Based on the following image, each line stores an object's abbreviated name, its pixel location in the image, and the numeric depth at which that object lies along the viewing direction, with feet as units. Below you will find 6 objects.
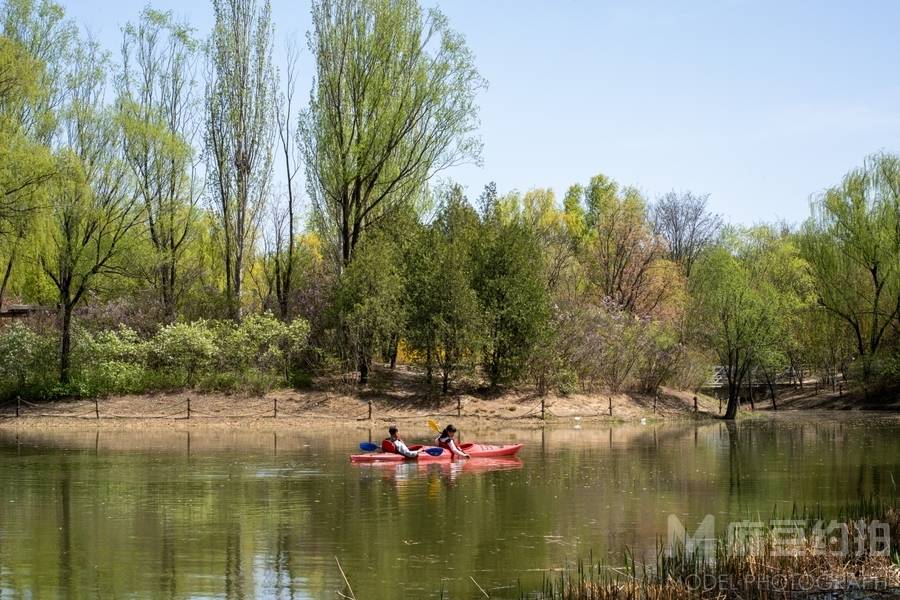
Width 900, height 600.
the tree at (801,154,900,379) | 174.60
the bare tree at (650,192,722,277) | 255.70
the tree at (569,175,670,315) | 197.67
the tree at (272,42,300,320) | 161.48
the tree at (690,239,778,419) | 150.51
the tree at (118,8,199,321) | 151.43
